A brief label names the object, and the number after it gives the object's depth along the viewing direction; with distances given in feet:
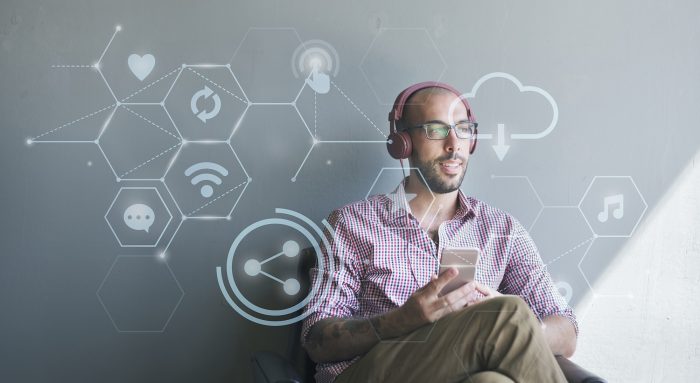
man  4.02
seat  3.94
